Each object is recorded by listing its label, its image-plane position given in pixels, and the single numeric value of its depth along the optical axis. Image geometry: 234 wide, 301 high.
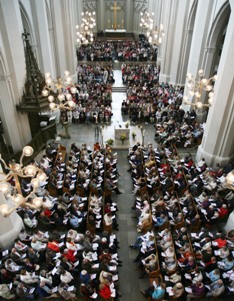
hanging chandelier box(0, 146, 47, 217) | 5.81
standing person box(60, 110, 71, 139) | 16.12
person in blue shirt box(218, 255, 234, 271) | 8.48
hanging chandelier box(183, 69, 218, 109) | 12.30
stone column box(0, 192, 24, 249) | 9.27
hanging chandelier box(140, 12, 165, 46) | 24.12
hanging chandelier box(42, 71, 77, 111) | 13.30
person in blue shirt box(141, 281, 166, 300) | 7.86
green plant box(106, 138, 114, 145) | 15.99
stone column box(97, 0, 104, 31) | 38.62
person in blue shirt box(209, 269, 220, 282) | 8.20
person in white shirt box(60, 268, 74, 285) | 8.08
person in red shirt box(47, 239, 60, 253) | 9.07
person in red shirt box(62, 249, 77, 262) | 8.81
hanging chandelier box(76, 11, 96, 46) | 26.33
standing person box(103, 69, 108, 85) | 25.08
